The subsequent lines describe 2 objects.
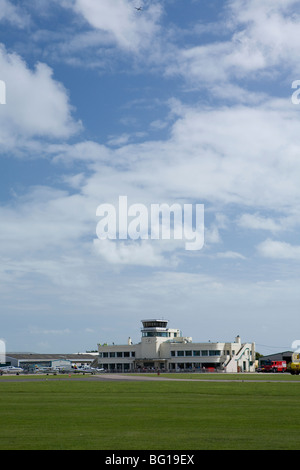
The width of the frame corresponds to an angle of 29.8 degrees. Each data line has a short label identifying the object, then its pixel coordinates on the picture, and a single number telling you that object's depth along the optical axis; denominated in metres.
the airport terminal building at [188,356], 189.25
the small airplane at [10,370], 165.82
